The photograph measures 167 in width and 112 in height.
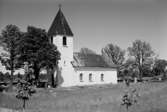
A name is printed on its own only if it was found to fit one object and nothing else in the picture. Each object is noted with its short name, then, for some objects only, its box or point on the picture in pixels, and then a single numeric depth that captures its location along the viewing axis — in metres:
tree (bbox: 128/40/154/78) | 66.62
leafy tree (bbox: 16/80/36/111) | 19.86
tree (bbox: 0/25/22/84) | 41.03
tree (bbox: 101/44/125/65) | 71.44
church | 42.25
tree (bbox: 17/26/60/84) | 36.28
